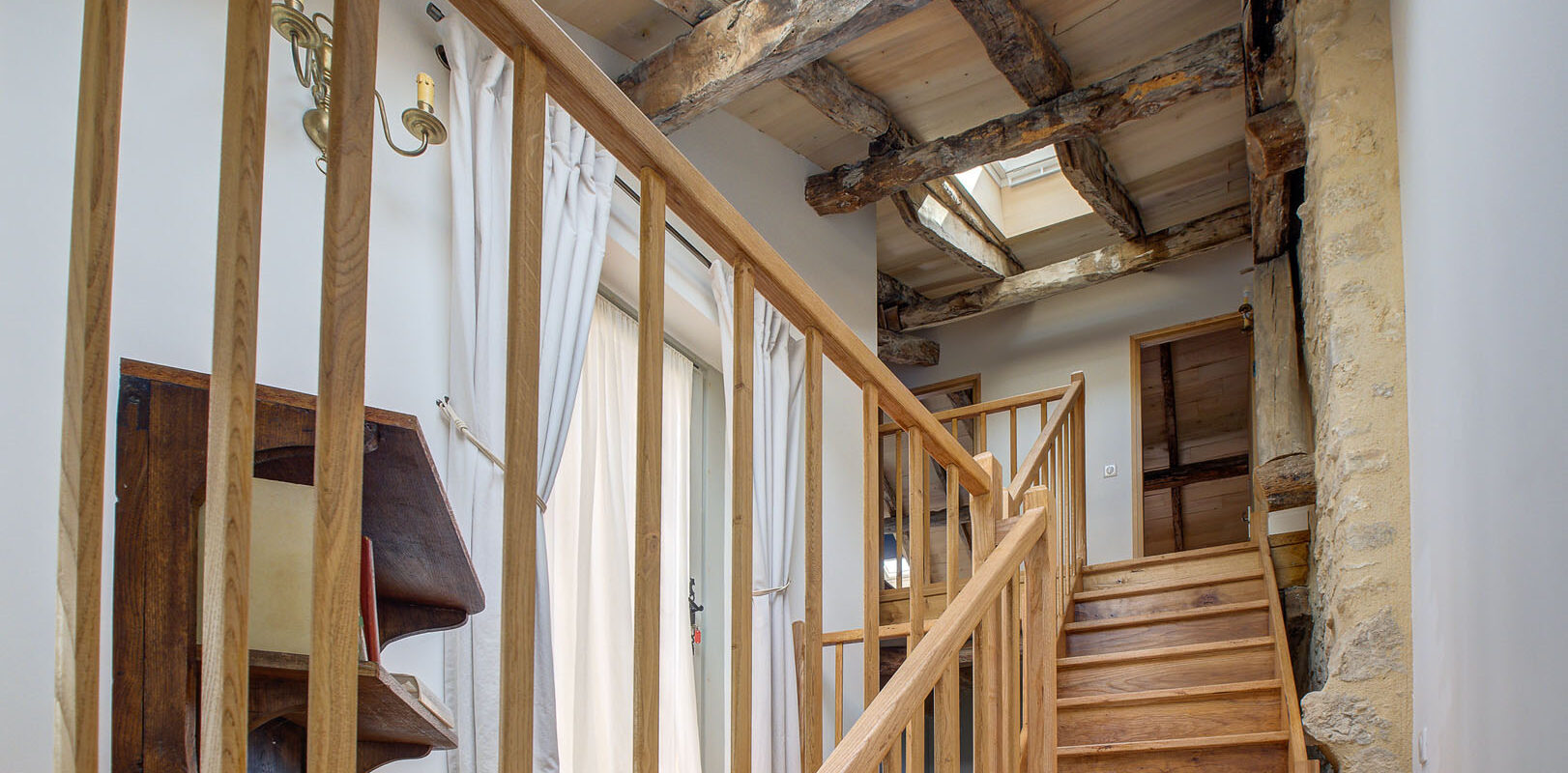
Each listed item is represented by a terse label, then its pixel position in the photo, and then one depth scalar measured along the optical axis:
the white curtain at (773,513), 3.62
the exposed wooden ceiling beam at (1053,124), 3.95
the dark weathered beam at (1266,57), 3.45
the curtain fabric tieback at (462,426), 2.80
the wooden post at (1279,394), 3.91
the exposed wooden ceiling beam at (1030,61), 3.85
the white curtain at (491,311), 2.63
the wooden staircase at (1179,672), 3.29
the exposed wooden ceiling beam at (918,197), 4.31
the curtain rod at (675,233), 3.48
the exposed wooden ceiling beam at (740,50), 3.30
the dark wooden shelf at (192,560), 1.28
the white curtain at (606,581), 3.45
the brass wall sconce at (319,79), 2.25
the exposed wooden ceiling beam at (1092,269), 5.63
